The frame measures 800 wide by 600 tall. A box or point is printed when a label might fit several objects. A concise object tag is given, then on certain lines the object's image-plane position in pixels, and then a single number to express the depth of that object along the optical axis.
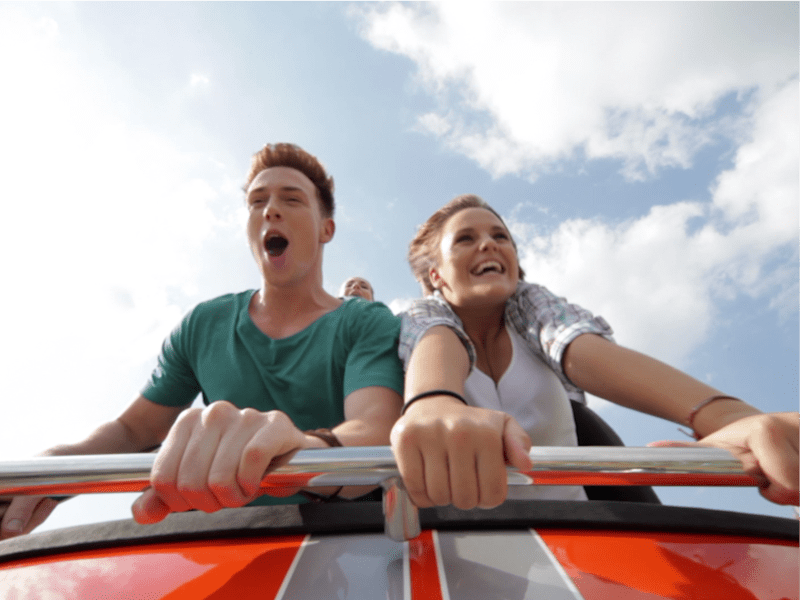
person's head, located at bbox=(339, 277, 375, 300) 3.06
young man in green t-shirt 1.12
